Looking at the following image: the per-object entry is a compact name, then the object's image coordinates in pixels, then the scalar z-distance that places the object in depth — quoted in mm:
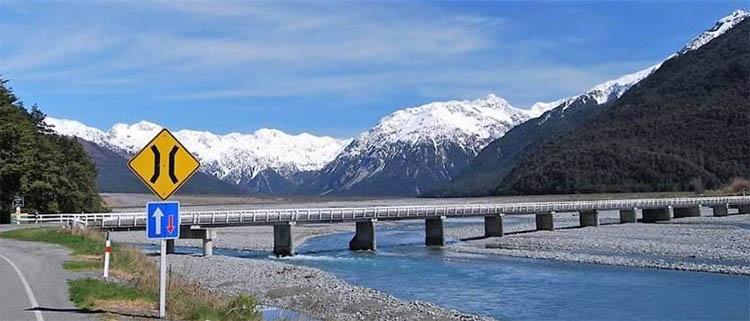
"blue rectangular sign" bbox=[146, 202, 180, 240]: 15062
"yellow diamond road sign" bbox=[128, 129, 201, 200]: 14805
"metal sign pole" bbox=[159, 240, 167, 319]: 15141
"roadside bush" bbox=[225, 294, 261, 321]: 16328
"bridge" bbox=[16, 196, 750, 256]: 51156
